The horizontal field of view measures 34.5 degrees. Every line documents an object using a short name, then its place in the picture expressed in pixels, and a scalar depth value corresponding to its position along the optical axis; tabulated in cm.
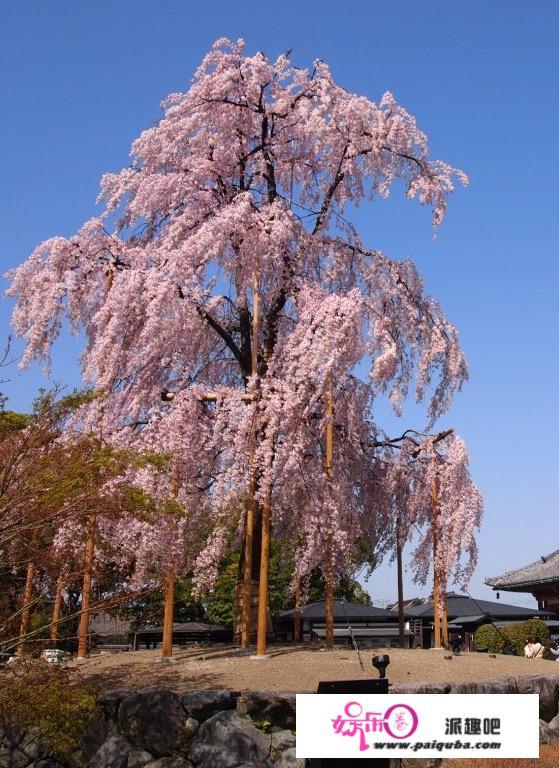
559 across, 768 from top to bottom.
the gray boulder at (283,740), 1492
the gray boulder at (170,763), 1533
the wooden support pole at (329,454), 2172
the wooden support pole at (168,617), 1969
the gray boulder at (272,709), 1537
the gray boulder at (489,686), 1636
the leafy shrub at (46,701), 1386
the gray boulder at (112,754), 1577
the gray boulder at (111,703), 1631
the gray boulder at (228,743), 1479
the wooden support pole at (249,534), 2141
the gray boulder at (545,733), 1695
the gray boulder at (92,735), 1627
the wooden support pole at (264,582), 1939
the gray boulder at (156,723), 1564
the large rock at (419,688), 1569
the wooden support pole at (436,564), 2416
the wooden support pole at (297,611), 2380
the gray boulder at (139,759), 1563
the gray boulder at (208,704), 1566
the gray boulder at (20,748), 1659
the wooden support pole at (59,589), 1697
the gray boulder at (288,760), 1457
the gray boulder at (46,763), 1642
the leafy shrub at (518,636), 2809
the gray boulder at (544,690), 1750
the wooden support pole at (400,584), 2491
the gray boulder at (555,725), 1720
